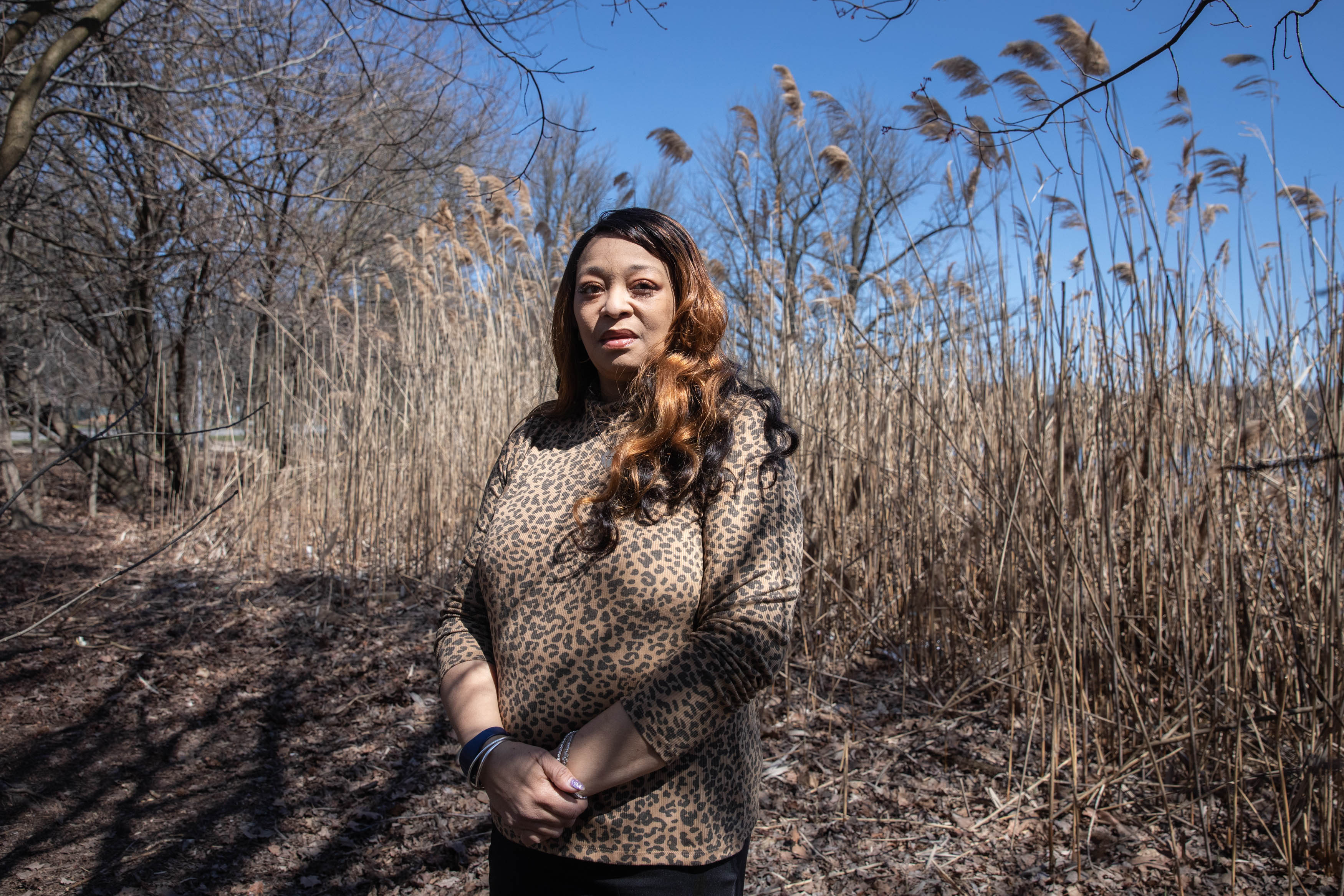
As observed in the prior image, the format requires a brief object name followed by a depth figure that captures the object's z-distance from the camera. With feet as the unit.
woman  2.89
